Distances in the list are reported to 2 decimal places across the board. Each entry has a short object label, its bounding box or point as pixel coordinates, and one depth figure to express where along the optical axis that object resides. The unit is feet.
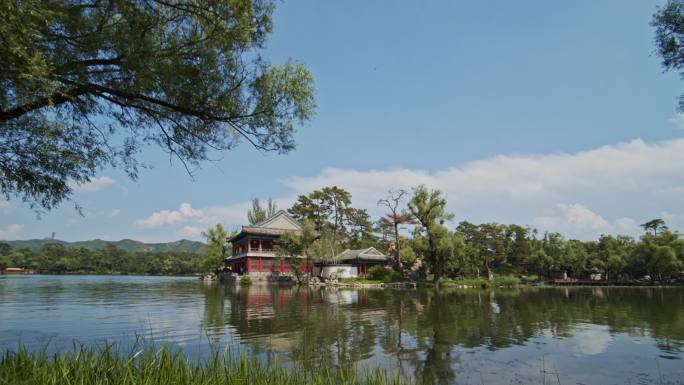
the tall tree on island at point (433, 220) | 108.58
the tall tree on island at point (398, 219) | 115.85
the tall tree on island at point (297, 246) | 115.14
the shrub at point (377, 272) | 122.62
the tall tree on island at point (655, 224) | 162.23
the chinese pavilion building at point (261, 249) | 135.42
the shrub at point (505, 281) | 120.06
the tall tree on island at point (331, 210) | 173.68
